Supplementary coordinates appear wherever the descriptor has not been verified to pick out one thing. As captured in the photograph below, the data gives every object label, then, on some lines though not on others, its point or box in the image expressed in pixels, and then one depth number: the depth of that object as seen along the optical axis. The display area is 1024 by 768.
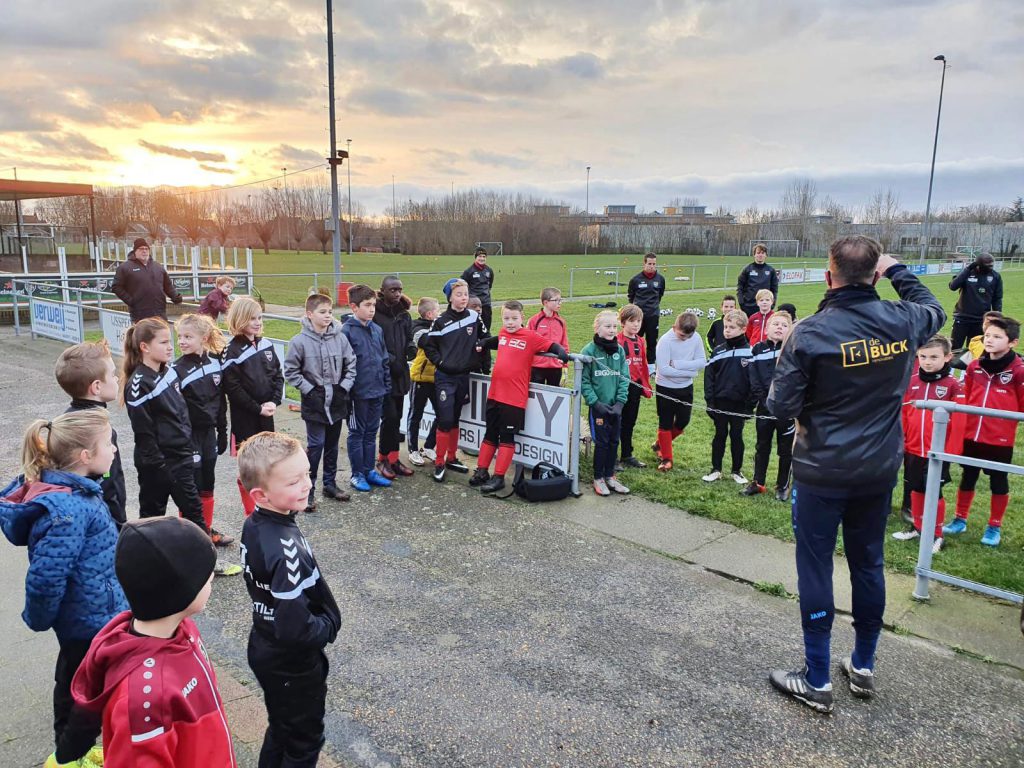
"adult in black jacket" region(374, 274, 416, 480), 6.79
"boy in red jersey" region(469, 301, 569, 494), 6.28
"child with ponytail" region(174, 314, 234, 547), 4.78
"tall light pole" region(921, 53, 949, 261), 34.88
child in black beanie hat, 1.83
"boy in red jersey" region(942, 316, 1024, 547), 5.10
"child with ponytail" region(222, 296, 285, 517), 5.34
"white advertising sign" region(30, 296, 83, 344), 13.97
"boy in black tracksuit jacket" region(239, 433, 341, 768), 2.39
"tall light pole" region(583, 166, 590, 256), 83.69
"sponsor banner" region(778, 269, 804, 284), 38.28
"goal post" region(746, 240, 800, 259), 70.67
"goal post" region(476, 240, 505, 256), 87.06
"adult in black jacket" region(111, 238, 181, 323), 10.77
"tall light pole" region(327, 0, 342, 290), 17.80
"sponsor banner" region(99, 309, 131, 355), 12.55
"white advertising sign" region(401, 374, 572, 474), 6.37
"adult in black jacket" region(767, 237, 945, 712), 3.12
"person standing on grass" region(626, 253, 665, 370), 12.57
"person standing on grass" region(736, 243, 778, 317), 12.77
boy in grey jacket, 5.87
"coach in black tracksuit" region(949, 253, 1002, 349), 11.24
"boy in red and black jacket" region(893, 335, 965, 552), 5.25
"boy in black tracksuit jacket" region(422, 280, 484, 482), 6.69
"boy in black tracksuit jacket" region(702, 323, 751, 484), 6.58
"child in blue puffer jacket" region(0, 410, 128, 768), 2.60
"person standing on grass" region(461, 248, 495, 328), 13.95
